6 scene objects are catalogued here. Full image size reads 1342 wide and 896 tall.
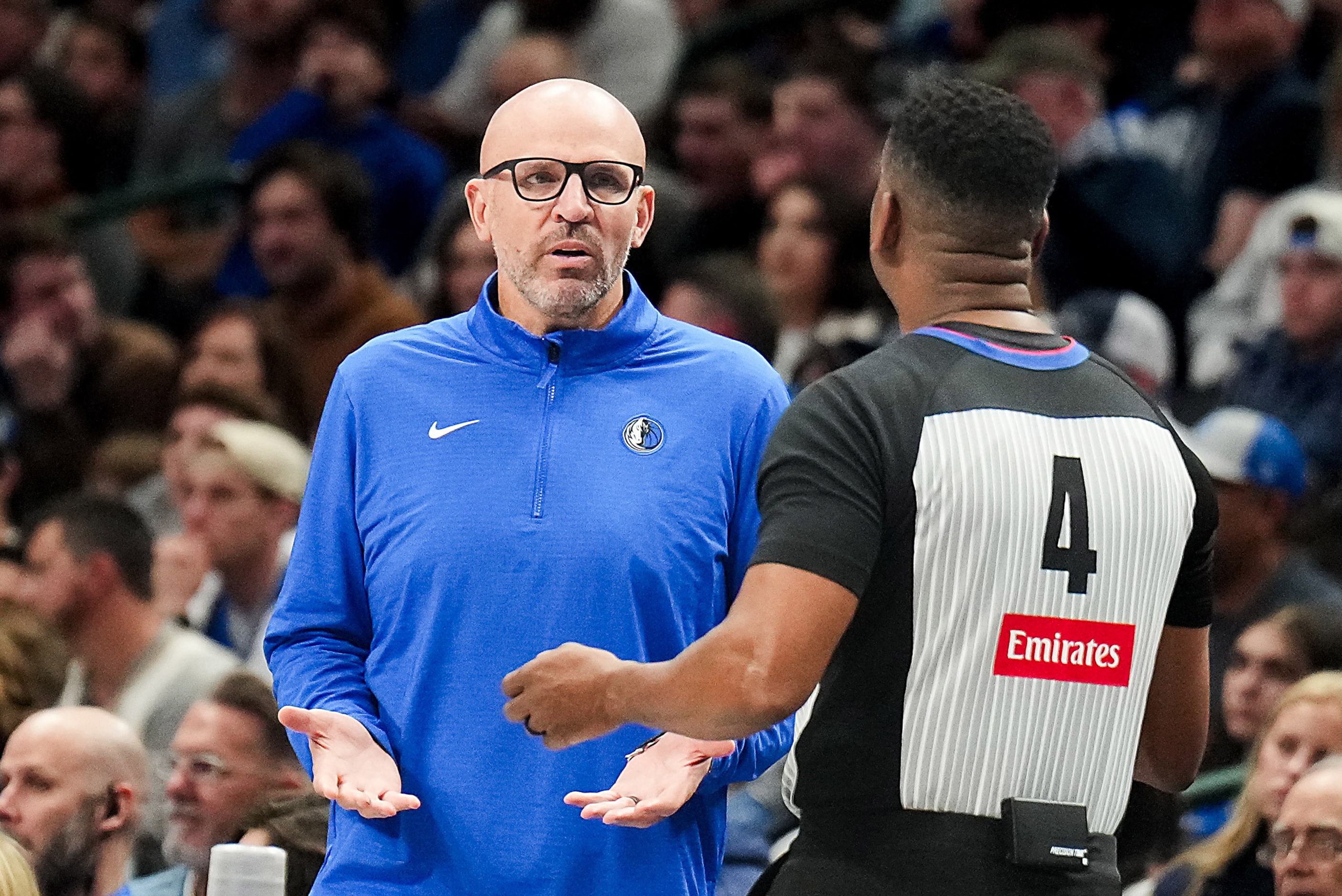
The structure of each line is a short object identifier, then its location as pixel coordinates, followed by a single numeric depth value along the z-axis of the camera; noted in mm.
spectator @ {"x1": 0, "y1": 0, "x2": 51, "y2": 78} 20797
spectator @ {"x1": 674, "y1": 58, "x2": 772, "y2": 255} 18281
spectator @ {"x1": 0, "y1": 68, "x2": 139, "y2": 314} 19250
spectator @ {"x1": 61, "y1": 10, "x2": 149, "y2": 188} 21297
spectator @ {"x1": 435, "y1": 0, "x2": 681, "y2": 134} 19516
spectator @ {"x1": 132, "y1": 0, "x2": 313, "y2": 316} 19719
